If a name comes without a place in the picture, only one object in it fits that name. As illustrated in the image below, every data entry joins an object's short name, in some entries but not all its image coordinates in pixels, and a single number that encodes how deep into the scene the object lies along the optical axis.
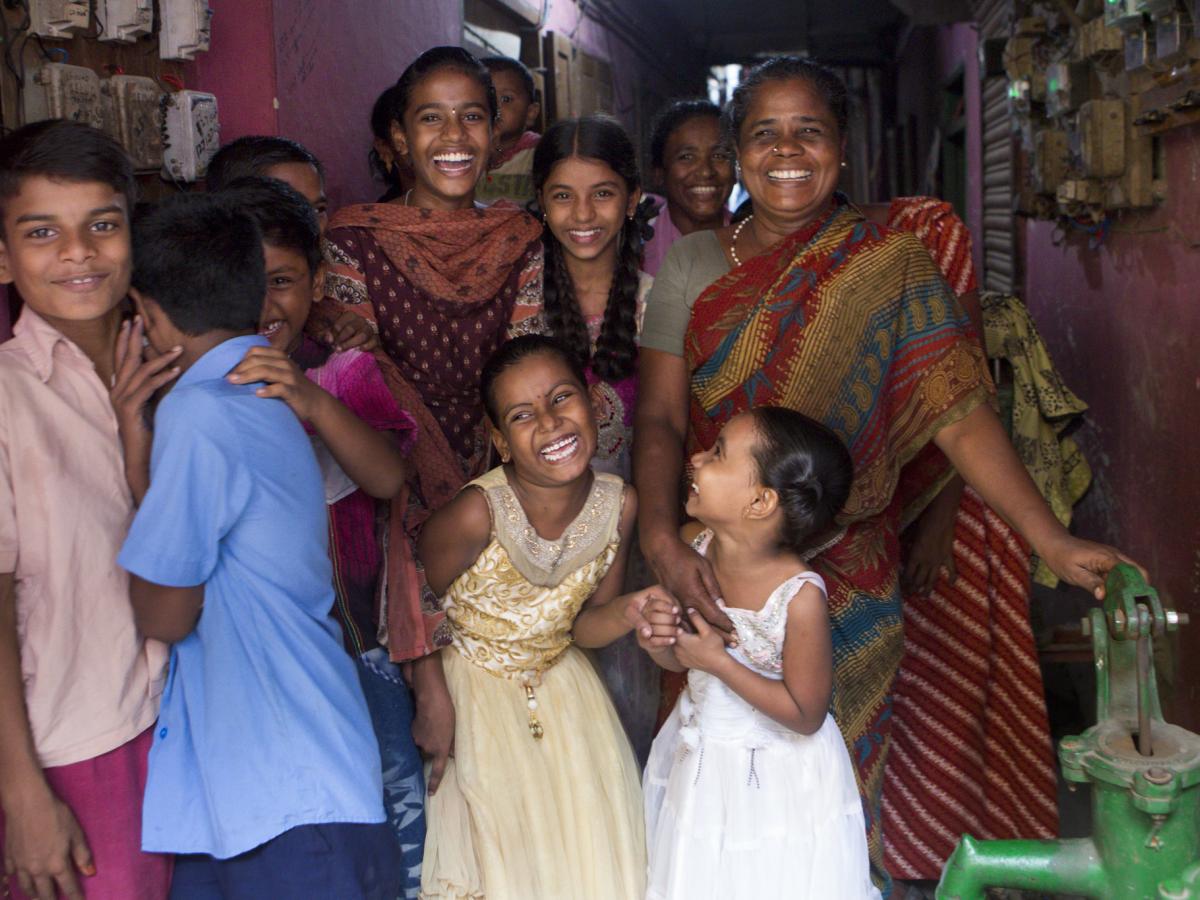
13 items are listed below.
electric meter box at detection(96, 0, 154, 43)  2.35
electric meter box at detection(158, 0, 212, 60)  2.55
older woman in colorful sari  2.25
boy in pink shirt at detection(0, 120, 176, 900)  1.64
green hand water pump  1.32
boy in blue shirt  1.66
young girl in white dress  2.00
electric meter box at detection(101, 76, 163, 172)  2.36
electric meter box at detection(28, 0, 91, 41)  2.15
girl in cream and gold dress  2.17
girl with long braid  2.64
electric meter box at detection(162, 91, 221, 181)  2.53
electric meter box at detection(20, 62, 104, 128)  2.12
